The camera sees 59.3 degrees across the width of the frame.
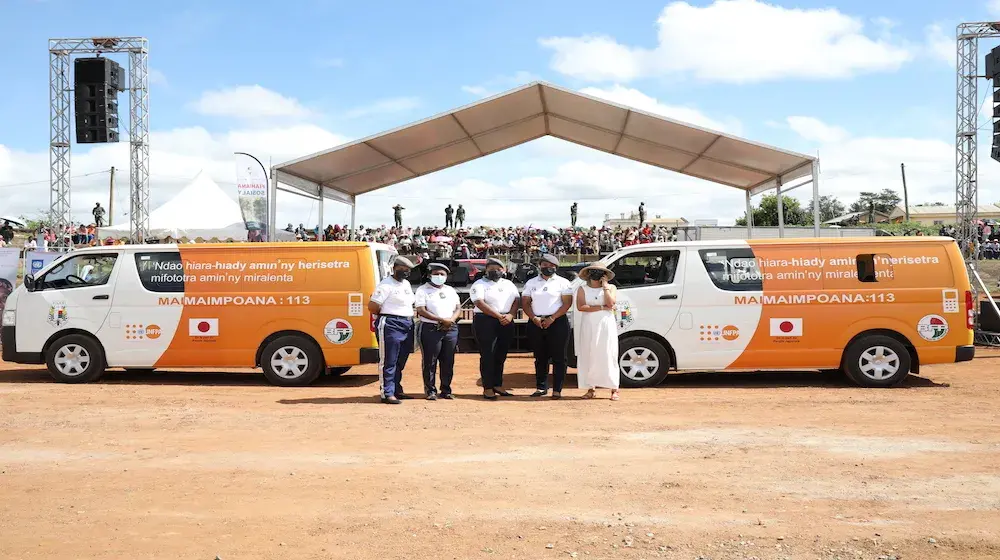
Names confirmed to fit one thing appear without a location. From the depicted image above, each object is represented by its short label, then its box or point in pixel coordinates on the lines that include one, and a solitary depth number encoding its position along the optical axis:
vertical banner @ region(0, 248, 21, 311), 17.48
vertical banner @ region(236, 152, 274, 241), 21.21
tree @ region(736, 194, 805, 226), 76.56
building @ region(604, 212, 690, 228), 79.07
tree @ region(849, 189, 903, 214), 96.00
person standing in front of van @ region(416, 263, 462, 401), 9.71
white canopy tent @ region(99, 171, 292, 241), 28.62
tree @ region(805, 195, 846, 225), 97.09
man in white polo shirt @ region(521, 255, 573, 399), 9.91
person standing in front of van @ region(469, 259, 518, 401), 9.84
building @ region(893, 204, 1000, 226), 86.25
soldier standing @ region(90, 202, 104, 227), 36.55
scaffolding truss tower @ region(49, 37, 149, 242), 21.36
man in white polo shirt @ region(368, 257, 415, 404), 9.66
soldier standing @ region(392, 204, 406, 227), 35.56
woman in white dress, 9.77
